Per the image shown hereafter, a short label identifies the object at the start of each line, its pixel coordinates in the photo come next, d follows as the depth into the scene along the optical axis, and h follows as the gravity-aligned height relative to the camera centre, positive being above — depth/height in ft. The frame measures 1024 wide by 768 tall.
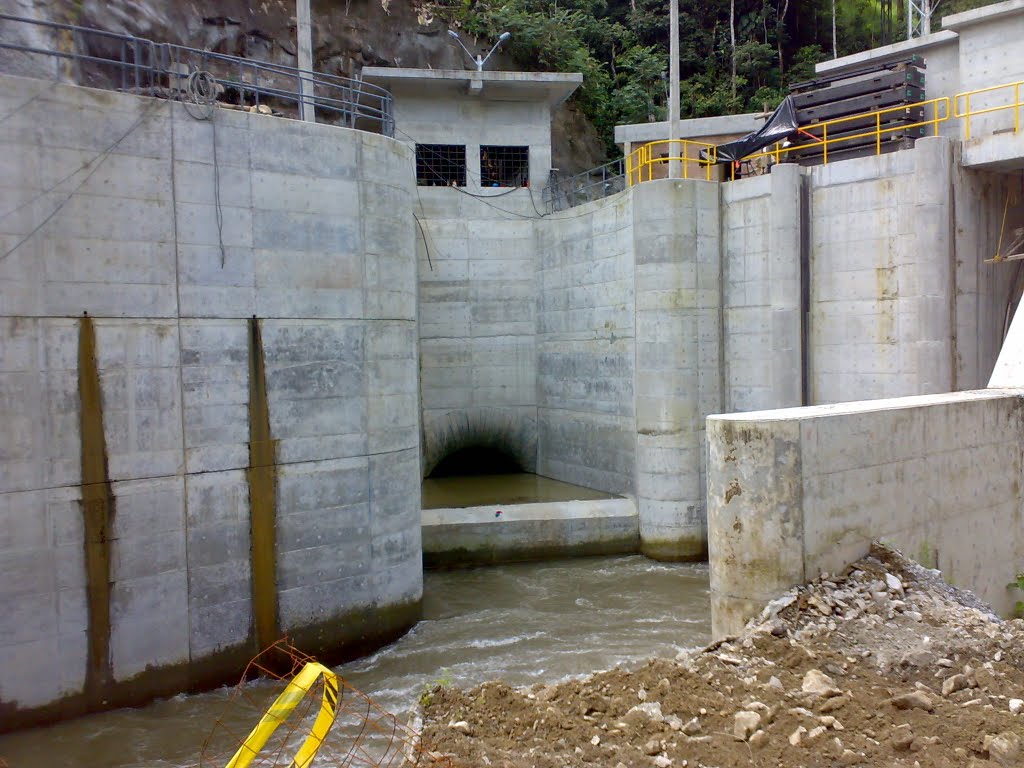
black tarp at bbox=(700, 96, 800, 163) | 57.21 +15.01
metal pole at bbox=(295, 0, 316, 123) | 45.78 +18.10
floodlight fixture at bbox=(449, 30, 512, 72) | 65.05 +25.11
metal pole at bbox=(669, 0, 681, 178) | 58.23 +18.73
